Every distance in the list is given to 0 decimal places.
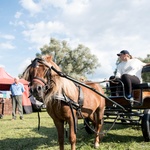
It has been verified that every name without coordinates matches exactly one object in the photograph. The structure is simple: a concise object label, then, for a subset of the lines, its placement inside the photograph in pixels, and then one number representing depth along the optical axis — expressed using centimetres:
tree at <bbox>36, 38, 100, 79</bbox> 4331
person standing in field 1081
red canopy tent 1361
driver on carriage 485
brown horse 338
